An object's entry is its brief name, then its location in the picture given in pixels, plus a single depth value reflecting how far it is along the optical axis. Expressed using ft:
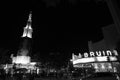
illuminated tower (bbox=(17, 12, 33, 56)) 266.57
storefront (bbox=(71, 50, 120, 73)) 121.90
